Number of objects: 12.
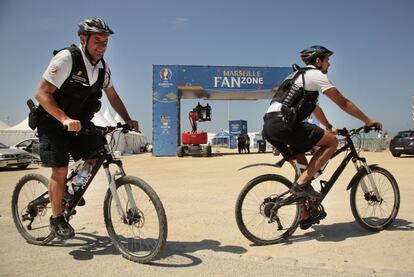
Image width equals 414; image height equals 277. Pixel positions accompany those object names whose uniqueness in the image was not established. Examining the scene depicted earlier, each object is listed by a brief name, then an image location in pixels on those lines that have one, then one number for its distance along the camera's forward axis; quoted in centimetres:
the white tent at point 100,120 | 2984
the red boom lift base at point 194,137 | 2553
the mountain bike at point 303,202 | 422
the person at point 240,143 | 3194
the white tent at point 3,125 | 3552
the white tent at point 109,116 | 3789
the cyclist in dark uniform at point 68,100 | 361
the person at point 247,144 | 3238
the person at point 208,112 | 2625
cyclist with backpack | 409
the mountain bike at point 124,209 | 343
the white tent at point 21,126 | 2983
